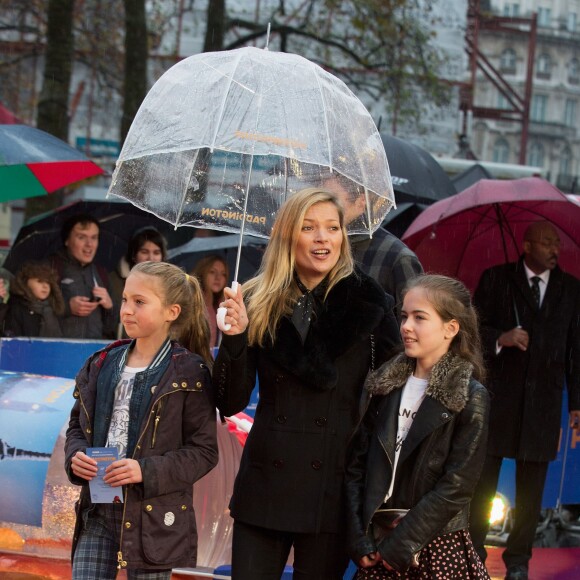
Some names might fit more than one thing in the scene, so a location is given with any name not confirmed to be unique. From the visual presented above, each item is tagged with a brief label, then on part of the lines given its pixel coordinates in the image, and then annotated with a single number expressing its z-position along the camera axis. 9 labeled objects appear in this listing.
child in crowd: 8.45
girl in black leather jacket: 4.00
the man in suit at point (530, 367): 7.07
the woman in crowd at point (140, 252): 8.96
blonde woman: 4.07
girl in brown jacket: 4.11
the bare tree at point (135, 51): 18.25
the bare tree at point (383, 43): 21.92
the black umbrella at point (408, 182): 10.12
